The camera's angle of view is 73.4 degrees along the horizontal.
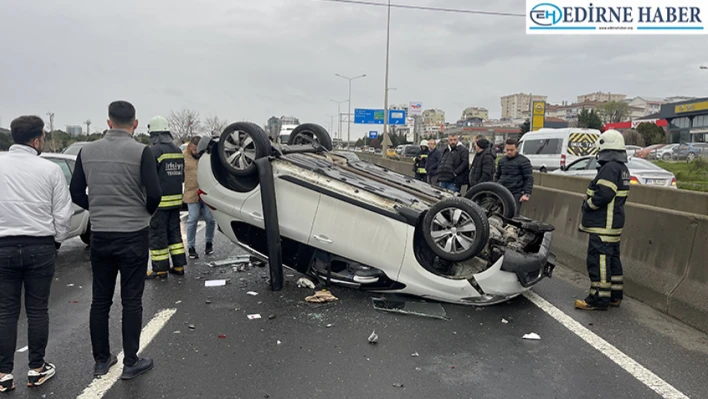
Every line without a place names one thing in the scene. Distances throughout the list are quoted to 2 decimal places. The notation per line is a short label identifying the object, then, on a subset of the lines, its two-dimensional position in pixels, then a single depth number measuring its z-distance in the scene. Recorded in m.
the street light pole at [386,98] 29.77
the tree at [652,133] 58.73
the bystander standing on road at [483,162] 8.27
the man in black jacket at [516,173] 6.99
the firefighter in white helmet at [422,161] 11.11
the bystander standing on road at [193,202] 6.64
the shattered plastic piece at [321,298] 4.72
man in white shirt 2.96
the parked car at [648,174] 11.17
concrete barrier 4.24
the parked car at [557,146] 16.50
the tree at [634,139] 49.64
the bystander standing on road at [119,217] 3.13
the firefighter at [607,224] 4.61
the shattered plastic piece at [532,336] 4.00
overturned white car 4.41
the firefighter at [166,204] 5.46
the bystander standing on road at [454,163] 9.28
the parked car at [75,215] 6.44
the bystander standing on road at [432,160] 10.53
